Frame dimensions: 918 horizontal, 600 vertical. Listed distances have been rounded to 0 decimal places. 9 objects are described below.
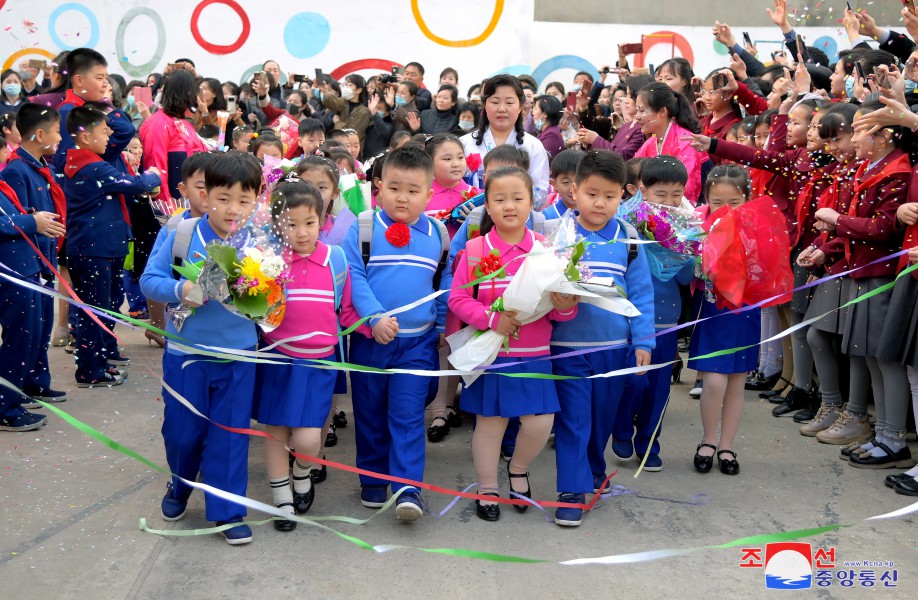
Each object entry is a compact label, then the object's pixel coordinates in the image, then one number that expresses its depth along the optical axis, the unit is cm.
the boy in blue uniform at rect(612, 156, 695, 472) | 447
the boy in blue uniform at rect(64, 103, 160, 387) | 574
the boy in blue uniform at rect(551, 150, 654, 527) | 394
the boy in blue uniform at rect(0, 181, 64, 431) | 486
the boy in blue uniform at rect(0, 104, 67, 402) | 513
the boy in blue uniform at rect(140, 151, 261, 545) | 360
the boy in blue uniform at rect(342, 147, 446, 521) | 389
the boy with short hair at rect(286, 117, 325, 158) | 666
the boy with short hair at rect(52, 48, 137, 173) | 593
